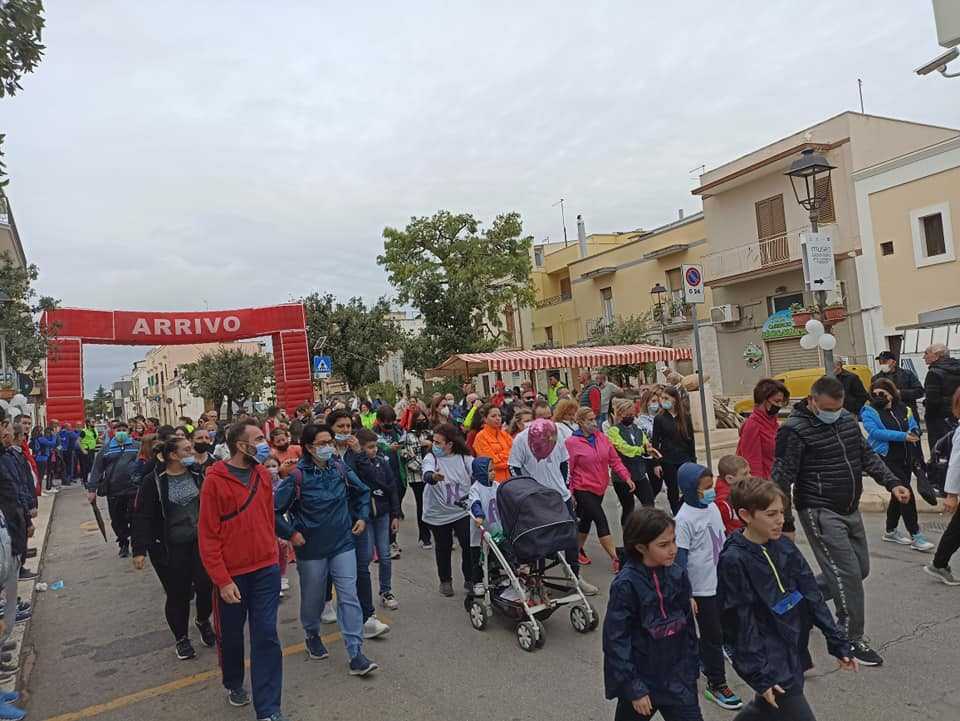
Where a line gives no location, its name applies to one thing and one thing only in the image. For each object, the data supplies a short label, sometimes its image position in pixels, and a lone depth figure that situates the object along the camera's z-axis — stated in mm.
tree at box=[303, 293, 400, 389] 32750
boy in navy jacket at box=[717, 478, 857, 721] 2912
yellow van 20702
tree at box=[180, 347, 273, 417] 52312
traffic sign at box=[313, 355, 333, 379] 20016
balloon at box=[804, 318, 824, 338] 9969
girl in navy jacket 2904
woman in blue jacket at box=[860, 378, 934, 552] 6934
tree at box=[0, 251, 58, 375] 13756
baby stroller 5215
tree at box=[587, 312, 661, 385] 27141
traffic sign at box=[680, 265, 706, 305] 8938
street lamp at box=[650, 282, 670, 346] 31222
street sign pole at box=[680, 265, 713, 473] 8883
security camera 9376
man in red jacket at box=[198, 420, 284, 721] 4199
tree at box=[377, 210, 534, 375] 33062
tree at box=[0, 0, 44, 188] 4570
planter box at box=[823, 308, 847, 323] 10579
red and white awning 19578
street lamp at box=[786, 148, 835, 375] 9555
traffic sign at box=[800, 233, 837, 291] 9438
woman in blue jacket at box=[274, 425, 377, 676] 4871
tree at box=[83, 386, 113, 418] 111825
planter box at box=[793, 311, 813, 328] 11078
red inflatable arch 23469
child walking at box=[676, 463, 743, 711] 4258
